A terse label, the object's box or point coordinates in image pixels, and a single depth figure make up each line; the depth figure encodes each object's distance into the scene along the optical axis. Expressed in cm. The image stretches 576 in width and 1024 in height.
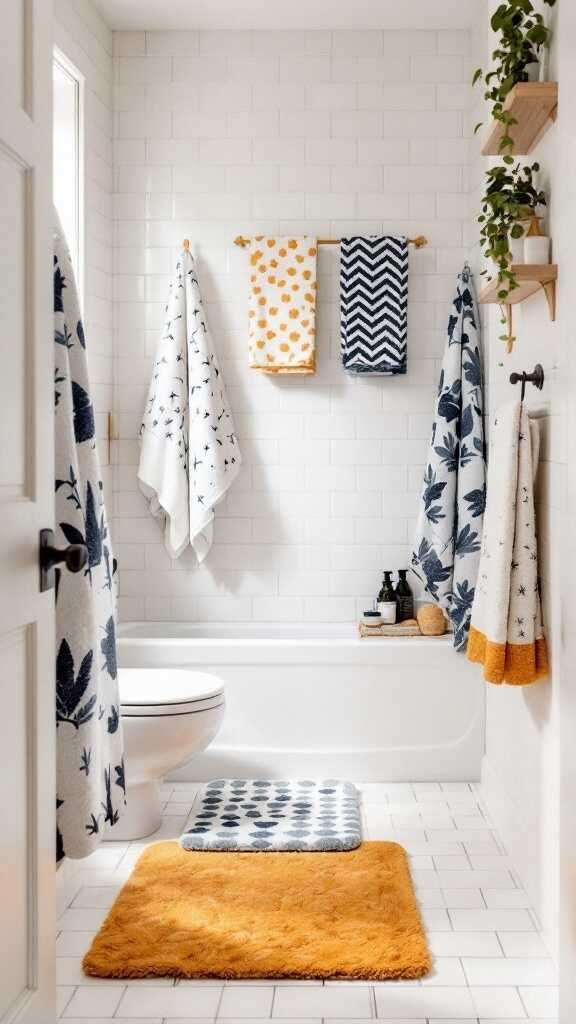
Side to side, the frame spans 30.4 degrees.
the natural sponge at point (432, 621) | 407
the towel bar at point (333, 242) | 427
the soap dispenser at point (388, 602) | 417
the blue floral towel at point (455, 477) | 402
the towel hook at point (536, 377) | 268
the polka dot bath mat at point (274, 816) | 329
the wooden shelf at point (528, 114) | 242
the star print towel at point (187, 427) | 423
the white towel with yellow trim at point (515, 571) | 266
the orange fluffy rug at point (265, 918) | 250
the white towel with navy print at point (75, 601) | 198
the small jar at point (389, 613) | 417
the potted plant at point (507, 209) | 260
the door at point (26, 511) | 154
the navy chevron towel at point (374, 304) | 423
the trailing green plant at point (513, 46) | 254
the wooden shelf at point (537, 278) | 250
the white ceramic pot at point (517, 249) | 271
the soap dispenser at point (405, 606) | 425
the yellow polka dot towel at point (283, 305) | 425
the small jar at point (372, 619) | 412
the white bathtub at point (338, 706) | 394
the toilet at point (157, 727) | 318
